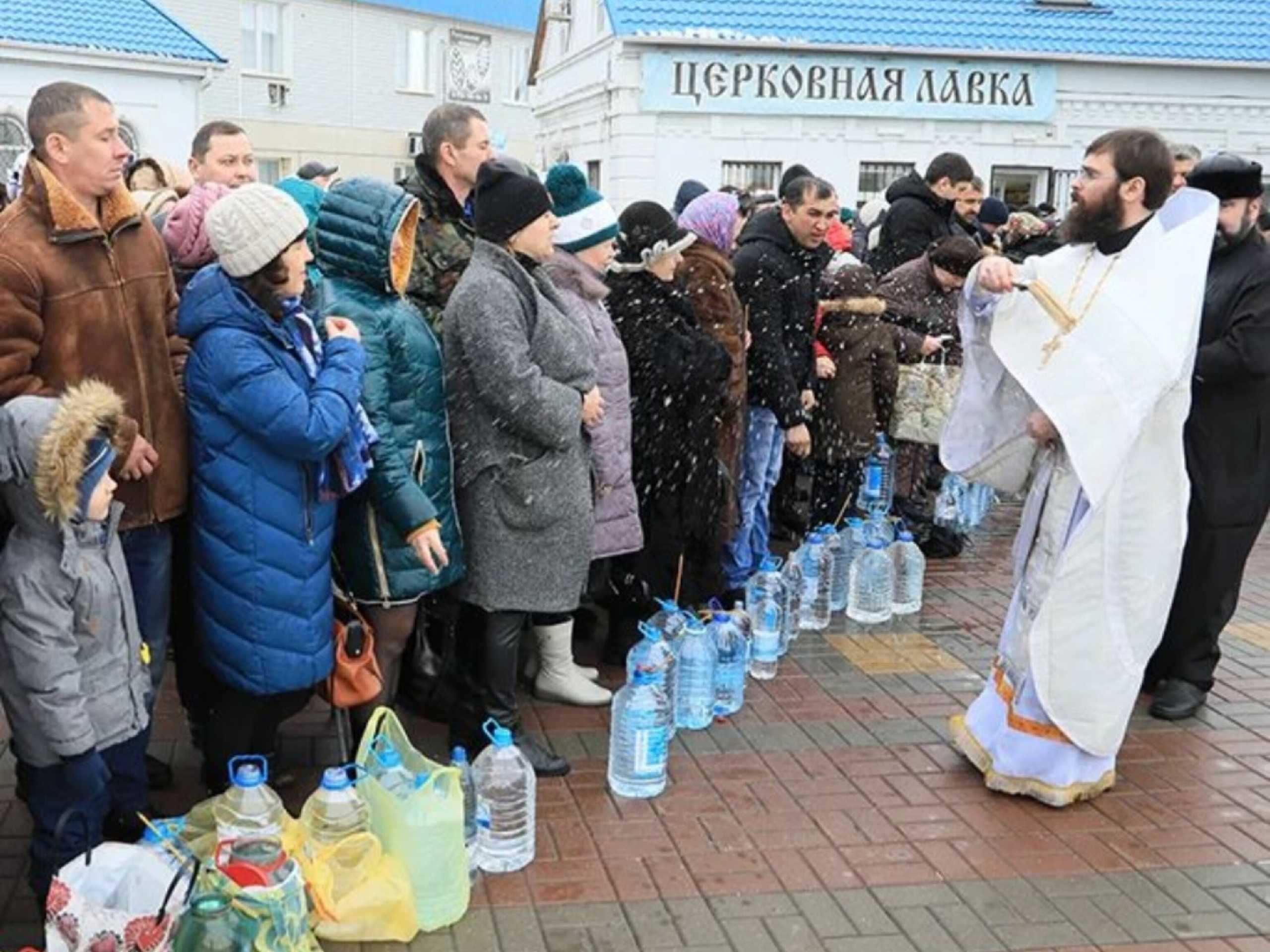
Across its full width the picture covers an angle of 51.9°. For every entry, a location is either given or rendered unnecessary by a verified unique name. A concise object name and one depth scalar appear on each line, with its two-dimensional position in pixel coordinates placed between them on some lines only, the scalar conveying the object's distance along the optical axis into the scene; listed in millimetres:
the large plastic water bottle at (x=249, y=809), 3396
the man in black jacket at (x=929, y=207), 8023
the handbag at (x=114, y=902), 2869
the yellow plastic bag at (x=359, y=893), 3414
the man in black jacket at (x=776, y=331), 6137
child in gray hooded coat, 3139
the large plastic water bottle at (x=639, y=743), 4383
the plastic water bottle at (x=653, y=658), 4621
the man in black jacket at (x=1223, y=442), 5102
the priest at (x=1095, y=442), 4242
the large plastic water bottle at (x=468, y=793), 3838
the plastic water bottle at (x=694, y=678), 4977
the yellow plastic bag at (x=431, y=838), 3516
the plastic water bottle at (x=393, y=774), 3594
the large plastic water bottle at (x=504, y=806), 3893
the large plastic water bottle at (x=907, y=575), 6715
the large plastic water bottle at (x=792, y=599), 6020
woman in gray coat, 4180
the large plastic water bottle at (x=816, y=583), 6387
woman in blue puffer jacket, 3582
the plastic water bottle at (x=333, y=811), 3479
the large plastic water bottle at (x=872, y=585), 6559
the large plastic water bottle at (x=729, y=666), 5188
